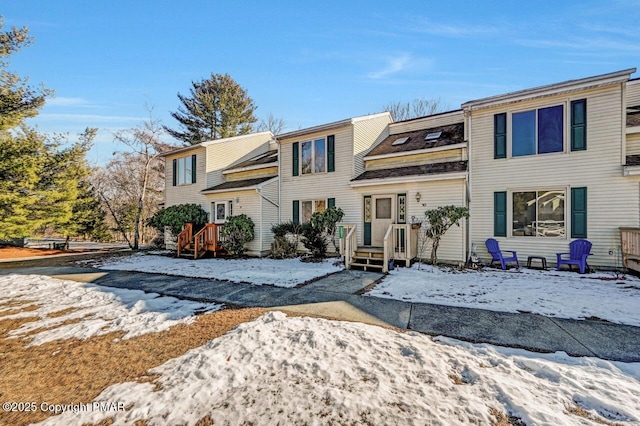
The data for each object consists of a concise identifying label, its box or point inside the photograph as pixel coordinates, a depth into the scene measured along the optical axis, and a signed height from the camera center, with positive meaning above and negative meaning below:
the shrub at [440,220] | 8.79 -0.18
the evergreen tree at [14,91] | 11.95 +5.56
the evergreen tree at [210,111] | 25.73 +9.73
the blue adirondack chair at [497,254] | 8.84 -1.27
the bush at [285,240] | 11.93 -1.13
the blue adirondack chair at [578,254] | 7.93 -1.16
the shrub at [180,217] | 14.02 -0.15
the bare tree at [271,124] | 28.66 +9.41
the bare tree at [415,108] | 25.23 +10.08
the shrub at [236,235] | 12.30 -0.93
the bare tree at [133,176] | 18.36 +3.27
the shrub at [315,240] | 10.94 -1.02
